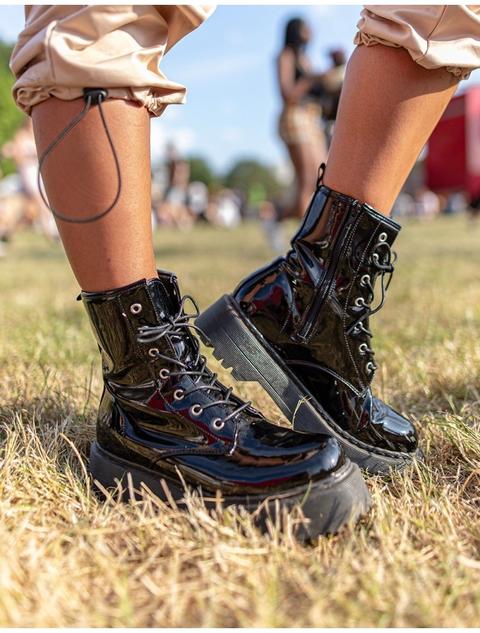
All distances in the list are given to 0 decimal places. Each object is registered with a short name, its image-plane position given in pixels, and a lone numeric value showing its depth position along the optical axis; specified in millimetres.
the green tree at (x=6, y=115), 30297
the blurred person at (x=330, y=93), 5203
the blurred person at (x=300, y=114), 5285
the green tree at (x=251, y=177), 71500
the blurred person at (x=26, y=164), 8183
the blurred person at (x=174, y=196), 15859
